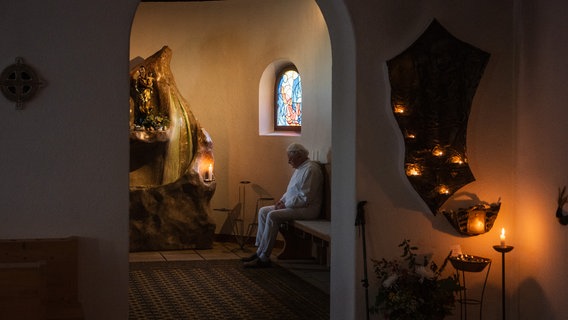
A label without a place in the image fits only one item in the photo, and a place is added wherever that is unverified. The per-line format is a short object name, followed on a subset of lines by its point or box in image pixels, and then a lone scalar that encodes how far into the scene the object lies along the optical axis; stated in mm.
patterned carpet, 7043
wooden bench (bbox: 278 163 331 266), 8906
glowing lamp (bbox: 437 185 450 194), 5641
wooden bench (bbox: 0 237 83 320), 4785
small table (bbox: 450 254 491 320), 5496
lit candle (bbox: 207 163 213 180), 10867
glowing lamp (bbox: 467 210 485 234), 5680
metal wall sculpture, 5602
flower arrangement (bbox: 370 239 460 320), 5281
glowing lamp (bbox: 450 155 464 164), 5652
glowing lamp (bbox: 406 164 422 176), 5617
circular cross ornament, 4992
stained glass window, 11102
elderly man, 9477
